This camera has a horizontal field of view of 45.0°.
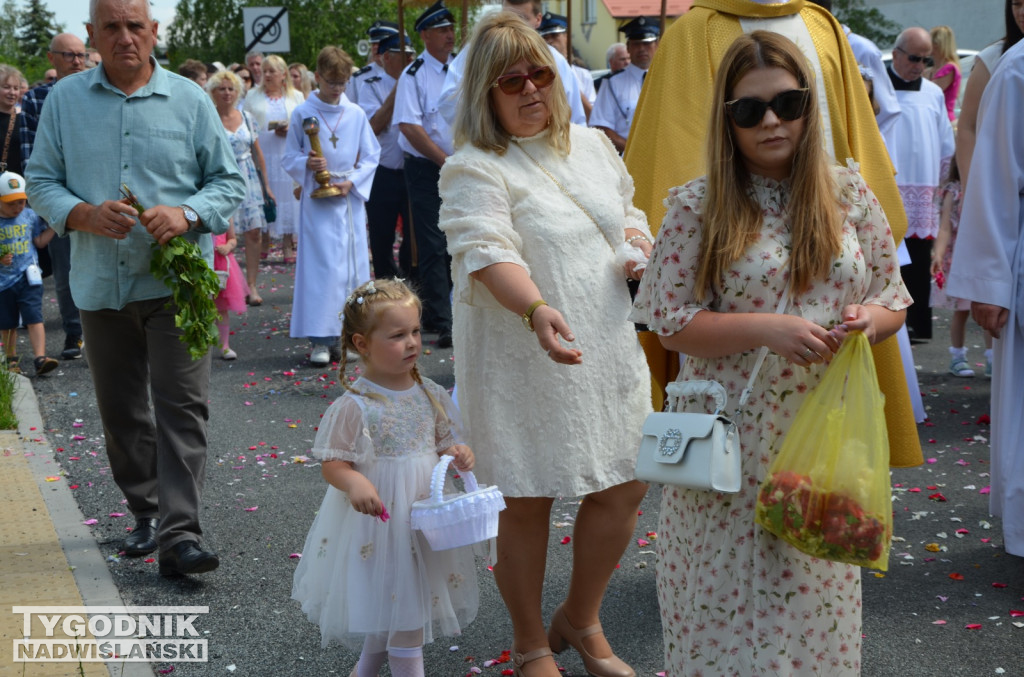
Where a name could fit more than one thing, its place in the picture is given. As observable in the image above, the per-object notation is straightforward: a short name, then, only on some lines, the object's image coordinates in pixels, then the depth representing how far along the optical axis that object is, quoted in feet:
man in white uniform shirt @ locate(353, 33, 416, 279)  36.19
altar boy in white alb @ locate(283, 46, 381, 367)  30.94
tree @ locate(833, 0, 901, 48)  110.32
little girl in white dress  11.68
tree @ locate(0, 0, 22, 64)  142.77
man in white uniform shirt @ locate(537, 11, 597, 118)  36.24
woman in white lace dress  12.19
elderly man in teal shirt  15.49
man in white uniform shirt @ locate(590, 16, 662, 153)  35.83
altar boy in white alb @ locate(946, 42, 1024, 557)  15.15
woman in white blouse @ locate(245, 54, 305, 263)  49.14
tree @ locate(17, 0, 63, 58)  198.18
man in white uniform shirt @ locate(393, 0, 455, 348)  30.71
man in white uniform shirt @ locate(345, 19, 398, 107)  39.63
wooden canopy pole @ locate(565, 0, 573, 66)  35.65
